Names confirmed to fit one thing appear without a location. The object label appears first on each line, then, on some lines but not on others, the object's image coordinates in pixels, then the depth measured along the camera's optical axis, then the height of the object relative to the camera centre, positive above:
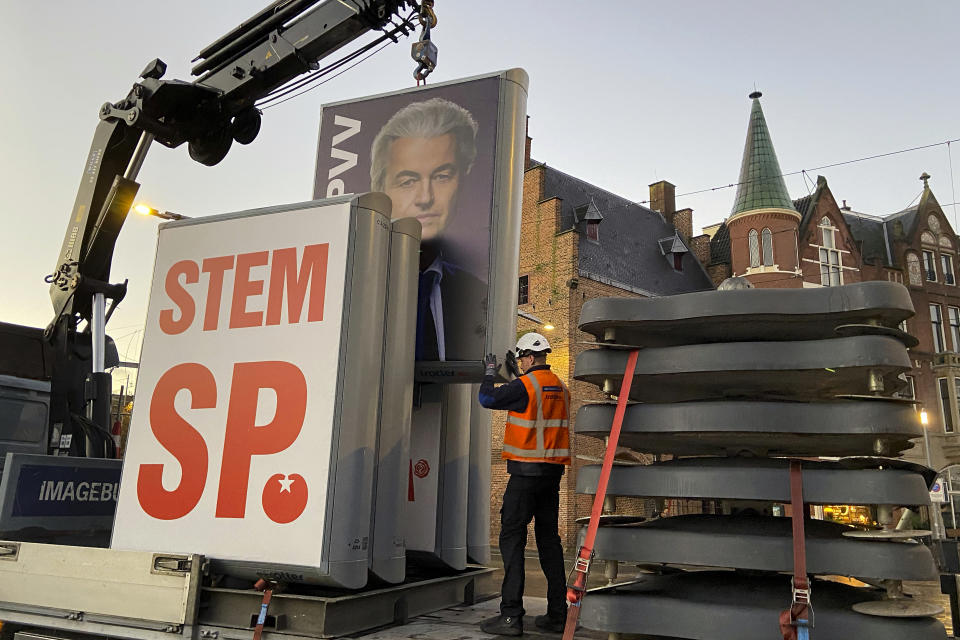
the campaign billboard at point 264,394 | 3.70 +0.46
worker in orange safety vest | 4.18 +0.19
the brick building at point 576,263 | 23.19 +8.37
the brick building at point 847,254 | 29.47 +10.55
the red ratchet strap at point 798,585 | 2.35 -0.27
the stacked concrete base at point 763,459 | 2.46 +0.16
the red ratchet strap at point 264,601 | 3.50 -0.58
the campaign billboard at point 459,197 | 4.67 +1.94
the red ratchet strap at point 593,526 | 2.68 -0.12
